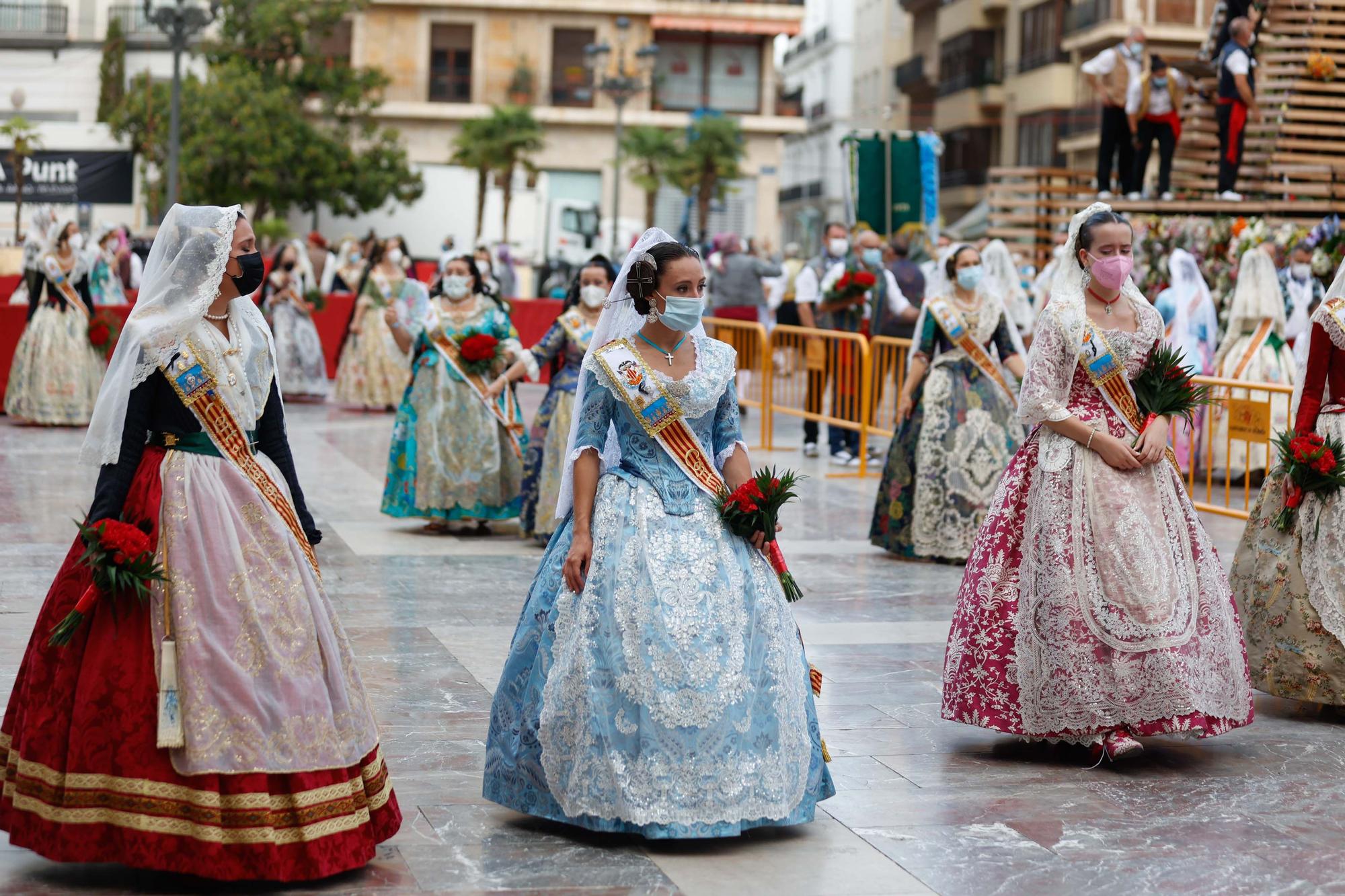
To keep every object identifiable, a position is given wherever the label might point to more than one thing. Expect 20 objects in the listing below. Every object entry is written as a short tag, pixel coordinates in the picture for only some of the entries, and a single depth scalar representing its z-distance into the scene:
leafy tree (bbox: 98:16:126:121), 45.25
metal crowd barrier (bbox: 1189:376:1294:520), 11.77
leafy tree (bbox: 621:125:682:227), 48.75
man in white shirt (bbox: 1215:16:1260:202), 18.55
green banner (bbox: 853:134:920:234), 19.77
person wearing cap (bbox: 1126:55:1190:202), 19.33
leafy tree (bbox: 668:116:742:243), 48.72
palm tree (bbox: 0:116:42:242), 30.88
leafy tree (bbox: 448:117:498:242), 47.41
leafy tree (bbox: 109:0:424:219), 41.06
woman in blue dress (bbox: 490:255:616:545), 10.65
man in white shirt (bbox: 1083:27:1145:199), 19.16
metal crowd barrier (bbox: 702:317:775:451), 17.44
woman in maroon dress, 6.24
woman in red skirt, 4.58
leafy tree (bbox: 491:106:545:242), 47.06
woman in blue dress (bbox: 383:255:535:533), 11.40
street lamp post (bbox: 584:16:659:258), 36.69
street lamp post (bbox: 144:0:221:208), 22.16
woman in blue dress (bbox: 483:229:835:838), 5.06
